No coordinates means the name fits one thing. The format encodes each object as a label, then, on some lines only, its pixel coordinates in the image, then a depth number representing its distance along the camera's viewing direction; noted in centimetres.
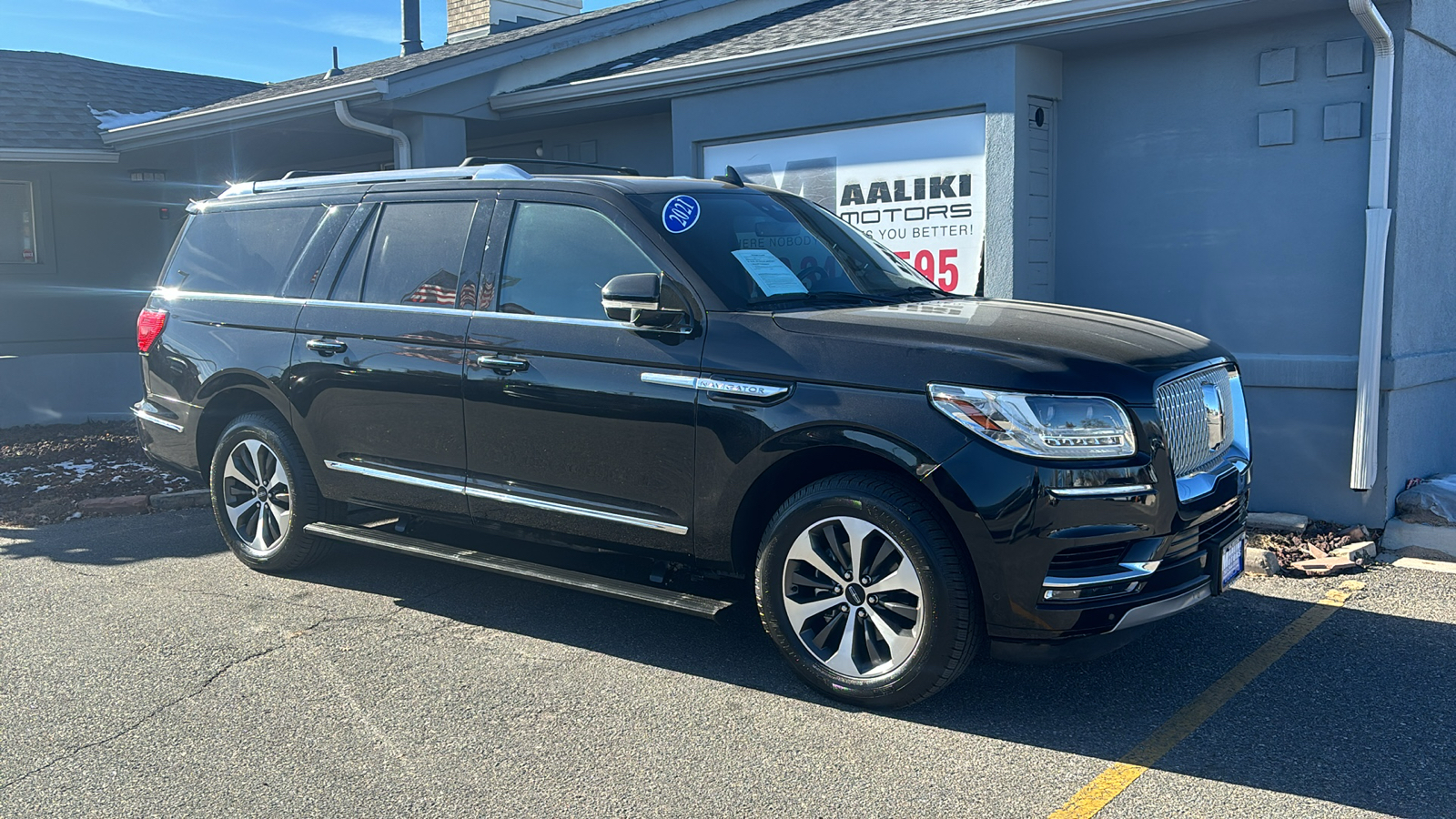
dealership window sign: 831
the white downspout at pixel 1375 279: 682
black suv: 398
